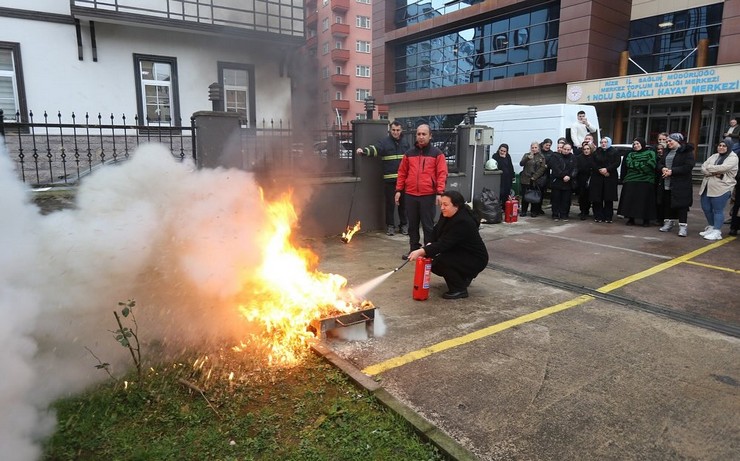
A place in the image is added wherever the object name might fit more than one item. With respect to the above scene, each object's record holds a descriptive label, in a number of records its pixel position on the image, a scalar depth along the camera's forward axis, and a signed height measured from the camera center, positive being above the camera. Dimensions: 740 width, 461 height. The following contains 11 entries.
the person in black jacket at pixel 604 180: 10.27 -0.57
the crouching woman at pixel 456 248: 5.26 -1.08
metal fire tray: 4.19 -1.55
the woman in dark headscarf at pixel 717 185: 8.22 -0.53
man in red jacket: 7.00 -0.42
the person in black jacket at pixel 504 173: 11.35 -0.48
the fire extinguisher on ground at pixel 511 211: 10.62 -1.32
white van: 13.83 +0.93
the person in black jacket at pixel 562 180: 10.74 -0.60
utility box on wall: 10.49 +0.37
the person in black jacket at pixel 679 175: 8.76 -0.38
